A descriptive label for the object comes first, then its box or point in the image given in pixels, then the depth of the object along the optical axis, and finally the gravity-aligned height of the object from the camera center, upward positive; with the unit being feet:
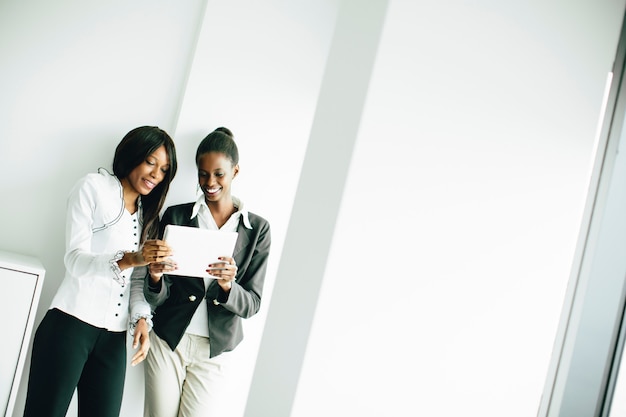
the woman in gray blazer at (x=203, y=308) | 7.44 -1.56
